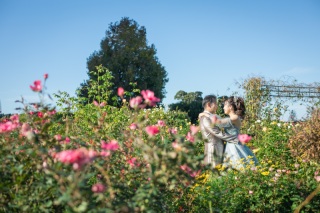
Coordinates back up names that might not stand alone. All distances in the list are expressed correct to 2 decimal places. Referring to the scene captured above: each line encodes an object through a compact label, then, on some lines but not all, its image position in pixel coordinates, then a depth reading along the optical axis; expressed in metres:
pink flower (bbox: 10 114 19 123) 2.83
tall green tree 22.36
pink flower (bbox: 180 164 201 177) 2.20
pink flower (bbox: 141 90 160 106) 2.19
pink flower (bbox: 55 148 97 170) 1.56
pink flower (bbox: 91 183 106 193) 1.73
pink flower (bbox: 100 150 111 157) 2.06
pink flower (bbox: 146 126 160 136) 2.03
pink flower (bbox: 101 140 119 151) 1.79
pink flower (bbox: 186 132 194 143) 2.46
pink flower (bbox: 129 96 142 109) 2.17
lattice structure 11.25
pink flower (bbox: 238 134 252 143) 2.44
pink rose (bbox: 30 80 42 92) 2.32
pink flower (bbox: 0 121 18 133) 2.41
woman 5.54
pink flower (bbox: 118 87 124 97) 2.38
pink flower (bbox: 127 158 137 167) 2.55
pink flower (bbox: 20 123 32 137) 2.40
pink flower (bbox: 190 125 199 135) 2.21
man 5.60
